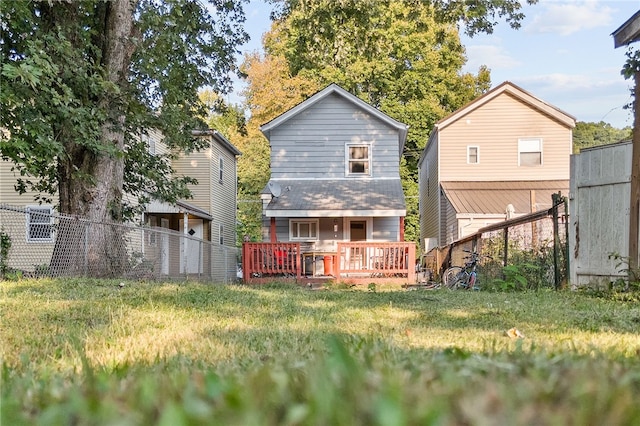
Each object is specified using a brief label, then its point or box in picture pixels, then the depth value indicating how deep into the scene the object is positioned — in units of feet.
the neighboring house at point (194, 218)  38.58
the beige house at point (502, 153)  66.54
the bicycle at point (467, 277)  37.58
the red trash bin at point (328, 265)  49.90
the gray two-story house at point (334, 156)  60.80
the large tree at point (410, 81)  102.06
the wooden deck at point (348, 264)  48.11
